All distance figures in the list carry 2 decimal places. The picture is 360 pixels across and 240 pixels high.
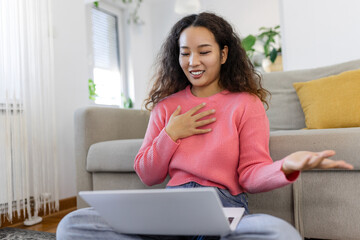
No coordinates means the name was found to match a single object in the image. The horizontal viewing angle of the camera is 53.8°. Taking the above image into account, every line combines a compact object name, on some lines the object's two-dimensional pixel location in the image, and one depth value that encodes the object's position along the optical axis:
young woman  0.85
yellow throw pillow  1.46
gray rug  1.58
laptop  0.62
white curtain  1.82
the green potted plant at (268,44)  3.41
